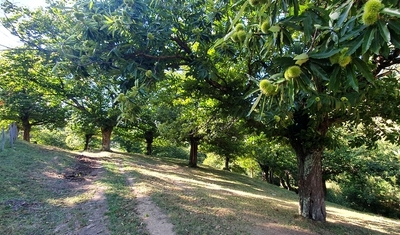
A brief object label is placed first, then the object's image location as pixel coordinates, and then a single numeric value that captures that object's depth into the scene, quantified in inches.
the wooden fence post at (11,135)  422.6
